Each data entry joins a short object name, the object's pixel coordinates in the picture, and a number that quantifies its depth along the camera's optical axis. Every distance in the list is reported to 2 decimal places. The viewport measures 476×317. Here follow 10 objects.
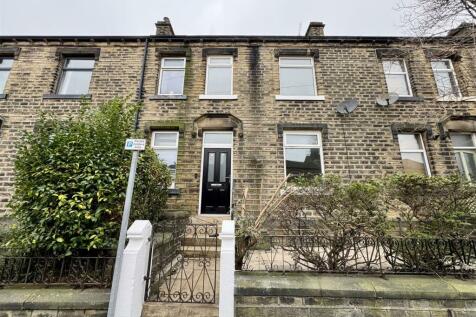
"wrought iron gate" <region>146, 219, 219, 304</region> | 4.09
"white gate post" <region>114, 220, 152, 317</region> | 3.63
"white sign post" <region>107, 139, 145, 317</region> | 3.34
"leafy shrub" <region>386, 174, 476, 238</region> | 4.46
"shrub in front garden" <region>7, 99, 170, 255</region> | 4.21
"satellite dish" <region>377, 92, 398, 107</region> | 9.02
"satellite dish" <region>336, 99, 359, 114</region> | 9.05
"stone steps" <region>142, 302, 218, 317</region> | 3.77
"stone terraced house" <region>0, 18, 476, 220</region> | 8.83
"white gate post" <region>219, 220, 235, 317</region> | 3.57
